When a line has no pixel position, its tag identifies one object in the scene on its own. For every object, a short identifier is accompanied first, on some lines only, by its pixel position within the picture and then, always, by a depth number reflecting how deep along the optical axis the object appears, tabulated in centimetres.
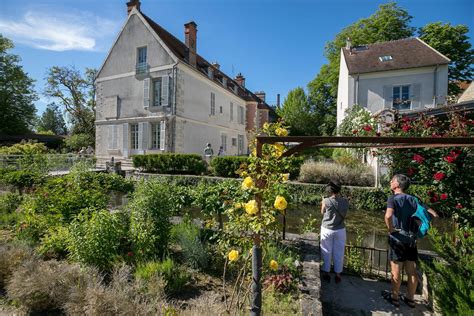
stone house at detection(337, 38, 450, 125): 1535
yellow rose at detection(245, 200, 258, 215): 180
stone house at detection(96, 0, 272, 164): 1596
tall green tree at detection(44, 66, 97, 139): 2834
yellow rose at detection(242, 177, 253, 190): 180
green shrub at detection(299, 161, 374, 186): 1013
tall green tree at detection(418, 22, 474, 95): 1940
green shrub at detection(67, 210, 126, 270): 294
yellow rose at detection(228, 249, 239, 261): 202
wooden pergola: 142
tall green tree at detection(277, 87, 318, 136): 2883
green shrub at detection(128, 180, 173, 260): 325
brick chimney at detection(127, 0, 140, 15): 1735
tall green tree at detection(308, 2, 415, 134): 2119
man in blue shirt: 283
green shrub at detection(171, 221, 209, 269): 330
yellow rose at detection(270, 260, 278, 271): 209
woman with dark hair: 338
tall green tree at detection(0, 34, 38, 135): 2933
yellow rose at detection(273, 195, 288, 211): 172
